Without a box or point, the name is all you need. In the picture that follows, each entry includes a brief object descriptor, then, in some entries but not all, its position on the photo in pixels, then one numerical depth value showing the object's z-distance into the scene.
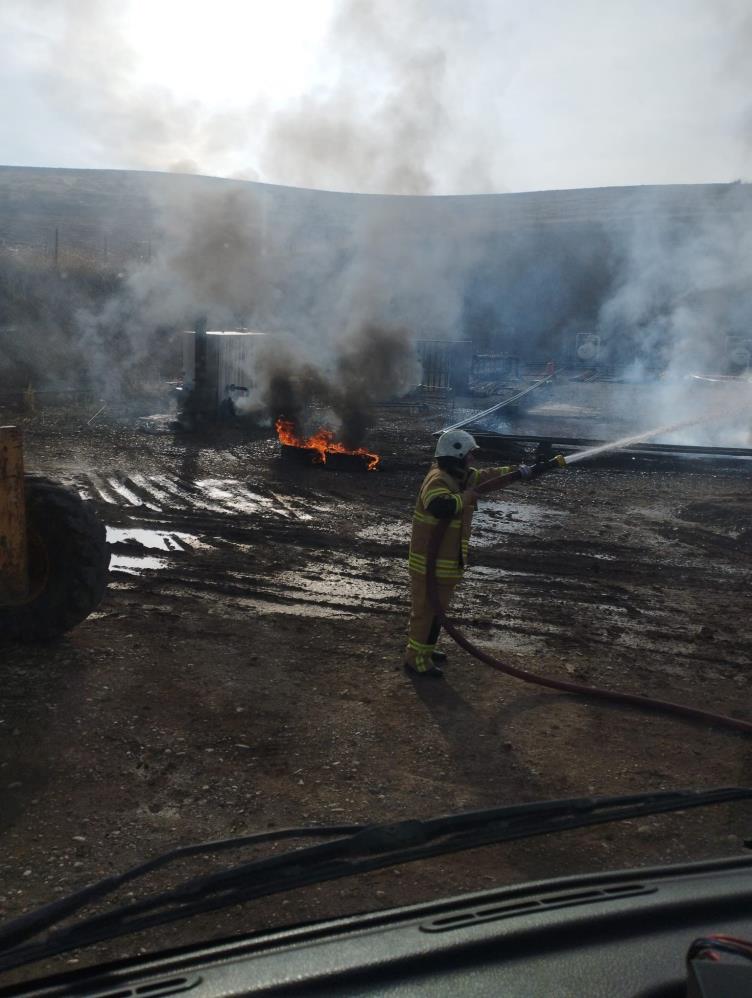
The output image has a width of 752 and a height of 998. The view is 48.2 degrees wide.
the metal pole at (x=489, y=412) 16.88
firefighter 5.30
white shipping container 17.55
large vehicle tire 5.34
